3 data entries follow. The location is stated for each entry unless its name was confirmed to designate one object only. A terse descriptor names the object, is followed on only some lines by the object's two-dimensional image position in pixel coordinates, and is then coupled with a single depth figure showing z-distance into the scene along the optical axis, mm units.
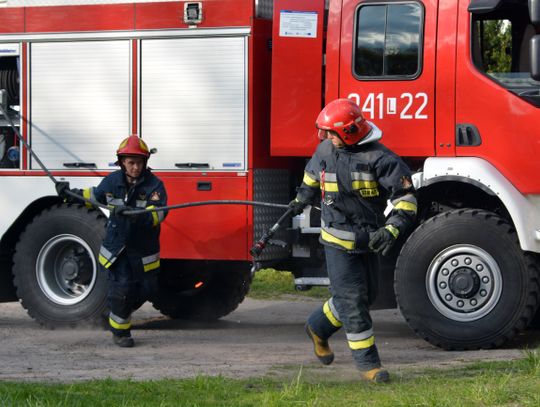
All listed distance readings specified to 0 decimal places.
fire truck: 16500
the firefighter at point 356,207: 14258
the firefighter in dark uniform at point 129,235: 17687
